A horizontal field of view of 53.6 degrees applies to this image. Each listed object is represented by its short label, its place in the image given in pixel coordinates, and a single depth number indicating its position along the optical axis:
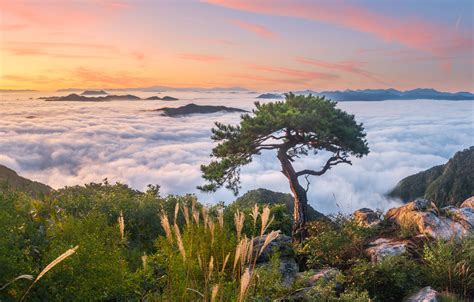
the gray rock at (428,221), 11.54
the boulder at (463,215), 12.17
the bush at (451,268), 8.76
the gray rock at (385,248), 10.29
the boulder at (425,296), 7.81
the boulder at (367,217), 13.52
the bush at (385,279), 8.95
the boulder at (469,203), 16.43
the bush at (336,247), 10.48
